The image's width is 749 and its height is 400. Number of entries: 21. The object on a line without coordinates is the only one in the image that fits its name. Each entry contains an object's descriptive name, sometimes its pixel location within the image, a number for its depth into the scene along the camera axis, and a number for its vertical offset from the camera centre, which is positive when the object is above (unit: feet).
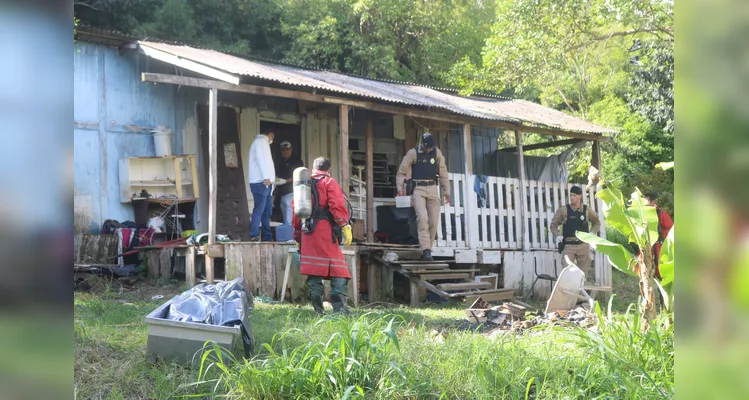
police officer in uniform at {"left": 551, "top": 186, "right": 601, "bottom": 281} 35.73 -0.94
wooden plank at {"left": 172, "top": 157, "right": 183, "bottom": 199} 36.94 +2.30
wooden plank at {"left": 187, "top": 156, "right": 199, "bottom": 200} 37.42 +2.25
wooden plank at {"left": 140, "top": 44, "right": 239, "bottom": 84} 29.53 +7.41
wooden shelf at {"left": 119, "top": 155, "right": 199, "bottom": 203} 36.58 +2.28
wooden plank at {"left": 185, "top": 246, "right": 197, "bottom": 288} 30.94 -2.34
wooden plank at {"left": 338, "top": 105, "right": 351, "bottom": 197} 33.09 +3.39
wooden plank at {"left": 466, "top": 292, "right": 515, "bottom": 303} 32.99 -4.47
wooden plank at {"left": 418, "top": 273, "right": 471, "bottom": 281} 33.42 -3.39
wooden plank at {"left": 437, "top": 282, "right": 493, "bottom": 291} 33.04 -3.84
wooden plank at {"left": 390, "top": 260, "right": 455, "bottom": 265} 33.45 -2.56
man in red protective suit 24.63 -1.17
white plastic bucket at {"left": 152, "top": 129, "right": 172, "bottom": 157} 37.29 +4.27
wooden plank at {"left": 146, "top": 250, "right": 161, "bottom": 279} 34.27 -2.39
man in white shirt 33.06 +2.06
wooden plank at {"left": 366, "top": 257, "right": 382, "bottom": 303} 34.27 -3.40
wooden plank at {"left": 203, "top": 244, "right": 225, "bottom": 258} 29.17 -1.48
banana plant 17.70 -1.06
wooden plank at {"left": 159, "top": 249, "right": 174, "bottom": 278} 33.45 -2.30
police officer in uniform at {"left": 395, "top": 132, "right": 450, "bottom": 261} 33.63 +1.49
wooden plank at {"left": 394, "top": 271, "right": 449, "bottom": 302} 32.22 -3.64
